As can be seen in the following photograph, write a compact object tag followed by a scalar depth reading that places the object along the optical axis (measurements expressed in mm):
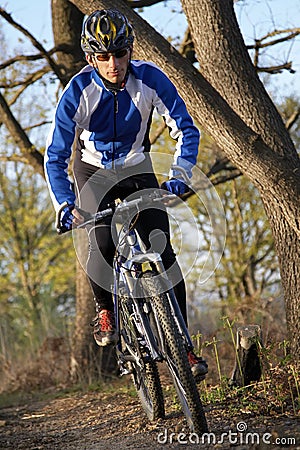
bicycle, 8242
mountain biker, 8766
